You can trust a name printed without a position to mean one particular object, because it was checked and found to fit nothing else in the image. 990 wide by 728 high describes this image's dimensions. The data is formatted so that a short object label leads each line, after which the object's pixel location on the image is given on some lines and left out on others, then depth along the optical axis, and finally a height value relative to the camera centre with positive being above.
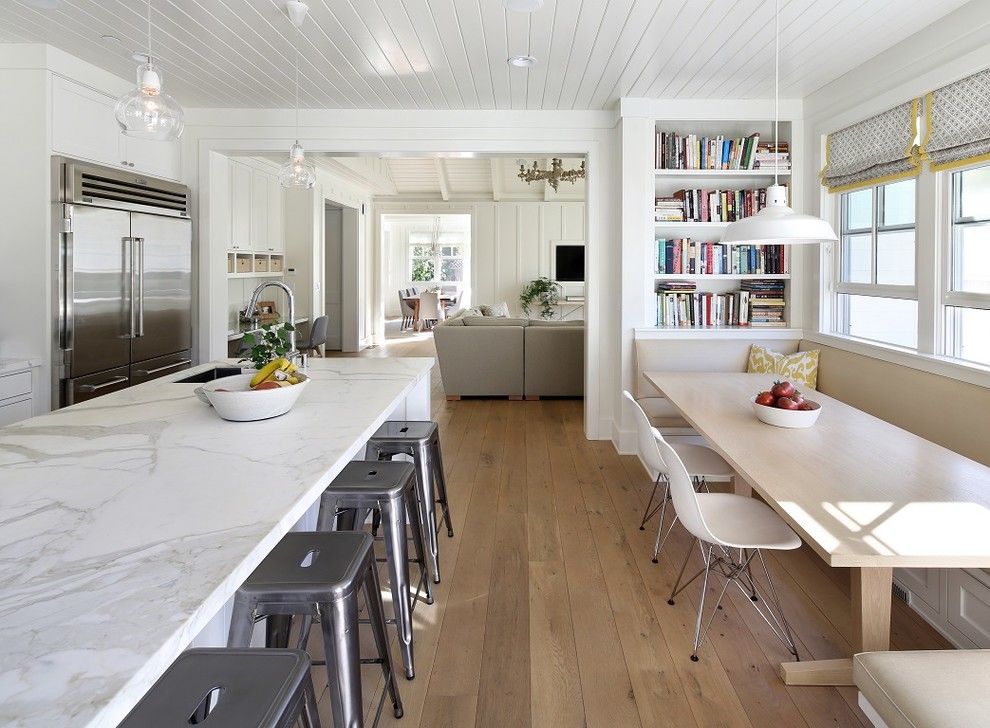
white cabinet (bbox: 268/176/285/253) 7.39 +1.33
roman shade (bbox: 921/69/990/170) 2.96 +1.02
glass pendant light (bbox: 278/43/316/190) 3.34 +0.83
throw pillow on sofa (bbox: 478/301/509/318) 8.91 +0.38
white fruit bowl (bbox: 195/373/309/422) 1.96 -0.20
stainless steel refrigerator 3.68 +0.34
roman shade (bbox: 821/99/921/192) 3.49 +1.10
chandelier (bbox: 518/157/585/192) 8.68 +2.18
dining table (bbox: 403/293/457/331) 13.43 +0.67
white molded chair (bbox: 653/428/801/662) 2.20 -0.65
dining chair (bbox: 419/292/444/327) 13.44 +0.61
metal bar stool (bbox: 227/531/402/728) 1.47 -0.61
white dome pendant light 2.64 +0.46
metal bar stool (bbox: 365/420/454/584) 2.77 -0.51
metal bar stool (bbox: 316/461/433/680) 2.13 -0.57
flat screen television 11.18 +1.26
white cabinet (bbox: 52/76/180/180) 3.72 +1.22
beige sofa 6.71 -0.20
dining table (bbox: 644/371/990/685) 1.54 -0.44
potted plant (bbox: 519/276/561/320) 11.01 +0.70
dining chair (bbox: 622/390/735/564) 2.76 -0.56
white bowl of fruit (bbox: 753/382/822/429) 2.65 -0.28
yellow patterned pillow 4.39 -0.18
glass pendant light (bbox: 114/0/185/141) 2.19 +0.75
